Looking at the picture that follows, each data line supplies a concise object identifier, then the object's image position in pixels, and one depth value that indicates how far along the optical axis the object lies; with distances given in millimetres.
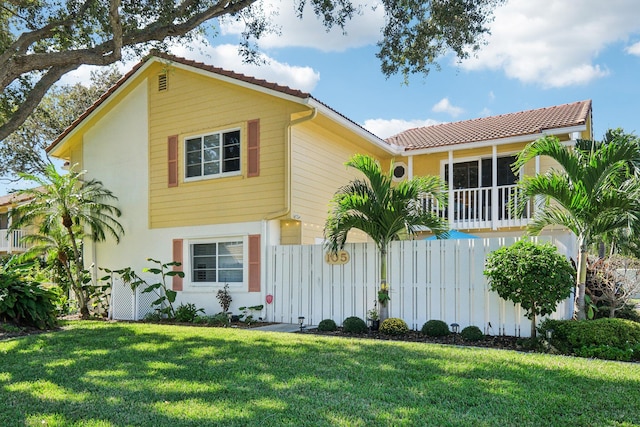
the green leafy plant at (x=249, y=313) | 11938
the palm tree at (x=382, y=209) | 9867
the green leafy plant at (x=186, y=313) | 12508
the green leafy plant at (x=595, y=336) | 7445
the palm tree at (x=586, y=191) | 8125
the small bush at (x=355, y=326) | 9876
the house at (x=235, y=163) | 12570
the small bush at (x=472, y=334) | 8859
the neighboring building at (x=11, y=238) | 27688
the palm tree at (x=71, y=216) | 13133
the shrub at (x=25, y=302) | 10500
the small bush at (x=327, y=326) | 10344
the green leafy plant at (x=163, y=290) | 12969
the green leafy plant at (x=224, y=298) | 12523
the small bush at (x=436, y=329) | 9261
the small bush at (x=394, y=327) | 9500
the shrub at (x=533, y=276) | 7992
